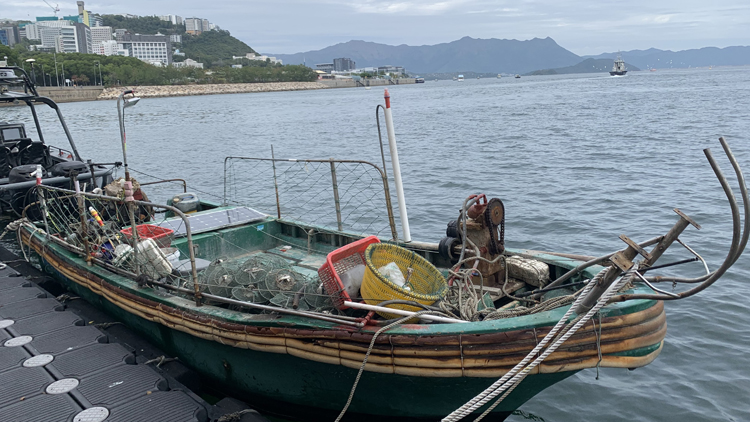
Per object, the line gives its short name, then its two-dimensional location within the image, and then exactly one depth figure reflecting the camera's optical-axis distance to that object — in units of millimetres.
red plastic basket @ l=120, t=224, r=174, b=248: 6796
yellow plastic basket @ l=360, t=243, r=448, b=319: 4615
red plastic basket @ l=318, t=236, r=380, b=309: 4871
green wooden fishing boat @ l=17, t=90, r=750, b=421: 4094
